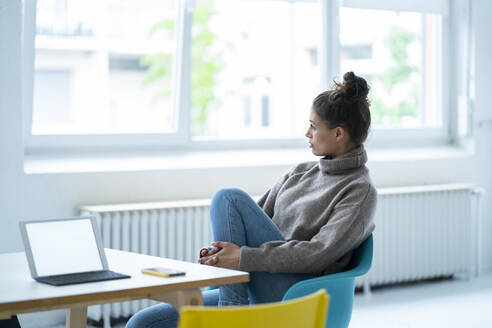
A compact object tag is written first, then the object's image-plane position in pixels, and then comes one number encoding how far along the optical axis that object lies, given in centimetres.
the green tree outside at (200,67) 425
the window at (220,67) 390
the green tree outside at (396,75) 509
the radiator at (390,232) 374
